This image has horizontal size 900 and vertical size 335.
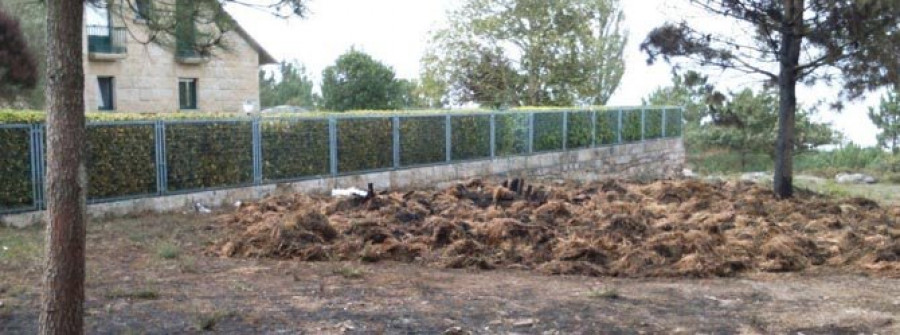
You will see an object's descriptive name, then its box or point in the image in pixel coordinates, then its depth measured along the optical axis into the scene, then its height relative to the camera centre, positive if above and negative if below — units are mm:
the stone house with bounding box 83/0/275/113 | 21812 +1029
